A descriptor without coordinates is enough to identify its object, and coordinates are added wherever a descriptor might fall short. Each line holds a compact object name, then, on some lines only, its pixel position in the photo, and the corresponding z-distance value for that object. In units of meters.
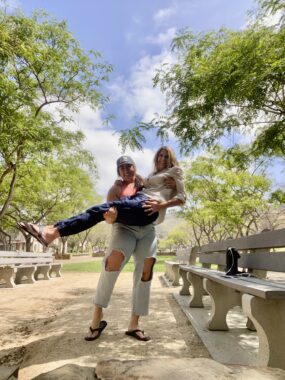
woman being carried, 2.73
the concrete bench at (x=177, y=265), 7.64
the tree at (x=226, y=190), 19.78
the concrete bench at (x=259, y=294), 2.02
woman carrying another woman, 3.11
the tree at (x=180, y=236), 62.19
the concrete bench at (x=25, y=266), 8.92
